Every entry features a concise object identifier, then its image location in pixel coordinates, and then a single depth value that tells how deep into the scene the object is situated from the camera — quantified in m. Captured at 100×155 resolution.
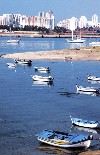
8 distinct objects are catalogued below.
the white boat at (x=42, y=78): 59.78
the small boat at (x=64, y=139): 28.75
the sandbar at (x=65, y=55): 95.50
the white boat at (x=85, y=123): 34.09
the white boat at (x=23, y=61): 83.56
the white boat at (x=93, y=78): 61.12
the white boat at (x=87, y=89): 51.47
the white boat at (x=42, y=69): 71.19
